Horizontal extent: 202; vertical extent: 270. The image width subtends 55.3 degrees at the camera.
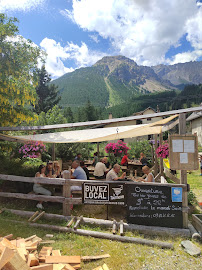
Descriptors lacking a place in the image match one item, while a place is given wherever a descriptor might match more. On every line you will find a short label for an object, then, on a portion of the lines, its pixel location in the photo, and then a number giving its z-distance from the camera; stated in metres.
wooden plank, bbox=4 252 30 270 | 2.46
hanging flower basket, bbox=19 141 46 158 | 6.09
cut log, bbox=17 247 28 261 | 2.89
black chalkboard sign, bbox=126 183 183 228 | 4.15
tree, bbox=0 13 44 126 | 6.94
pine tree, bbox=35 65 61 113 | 31.36
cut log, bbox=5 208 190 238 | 4.00
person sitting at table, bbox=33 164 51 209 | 5.25
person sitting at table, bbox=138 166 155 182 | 5.02
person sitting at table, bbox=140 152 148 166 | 9.12
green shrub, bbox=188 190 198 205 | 5.26
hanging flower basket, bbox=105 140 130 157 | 6.97
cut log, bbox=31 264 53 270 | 2.69
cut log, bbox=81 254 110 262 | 3.22
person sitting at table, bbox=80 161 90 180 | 6.30
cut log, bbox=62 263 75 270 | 2.84
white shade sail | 5.92
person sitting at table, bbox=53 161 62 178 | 7.02
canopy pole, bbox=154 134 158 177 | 8.25
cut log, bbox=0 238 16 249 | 3.01
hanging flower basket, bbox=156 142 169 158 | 5.34
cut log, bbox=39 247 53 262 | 3.04
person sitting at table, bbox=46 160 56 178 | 6.01
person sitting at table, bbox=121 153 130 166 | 9.12
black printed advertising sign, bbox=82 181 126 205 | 4.46
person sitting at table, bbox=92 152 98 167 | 10.30
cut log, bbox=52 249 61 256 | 3.26
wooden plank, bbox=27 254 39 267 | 2.80
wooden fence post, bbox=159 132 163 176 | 7.23
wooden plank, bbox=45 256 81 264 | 3.03
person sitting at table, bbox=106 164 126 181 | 5.13
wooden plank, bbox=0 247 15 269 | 2.42
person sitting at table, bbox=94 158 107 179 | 6.71
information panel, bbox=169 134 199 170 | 4.22
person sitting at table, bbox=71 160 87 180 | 5.57
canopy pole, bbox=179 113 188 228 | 4.14
